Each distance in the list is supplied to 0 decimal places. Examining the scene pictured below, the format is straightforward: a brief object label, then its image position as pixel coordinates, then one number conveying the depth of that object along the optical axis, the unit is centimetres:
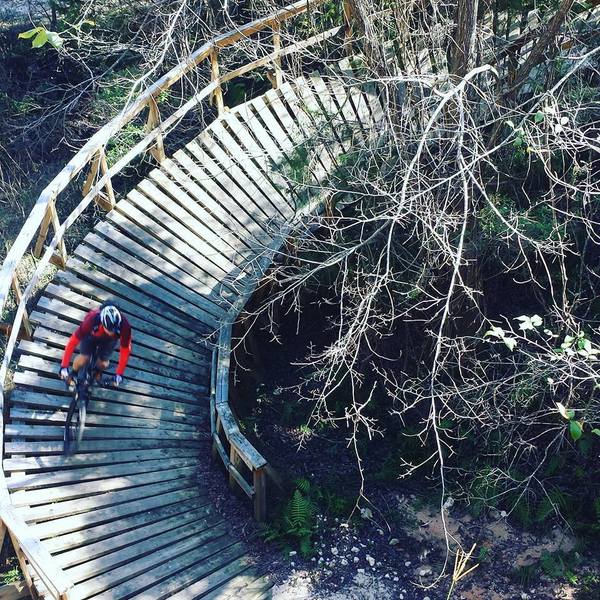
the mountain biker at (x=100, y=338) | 899
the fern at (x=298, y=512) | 952
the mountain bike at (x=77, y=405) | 887
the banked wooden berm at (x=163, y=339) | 812
